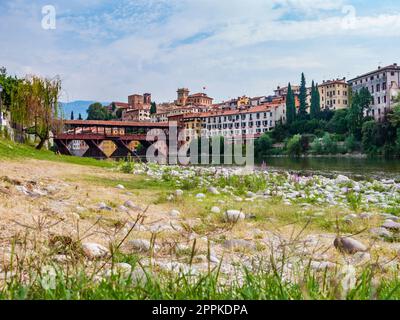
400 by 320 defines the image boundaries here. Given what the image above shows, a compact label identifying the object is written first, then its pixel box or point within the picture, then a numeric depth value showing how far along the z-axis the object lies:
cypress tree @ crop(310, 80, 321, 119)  70.69
